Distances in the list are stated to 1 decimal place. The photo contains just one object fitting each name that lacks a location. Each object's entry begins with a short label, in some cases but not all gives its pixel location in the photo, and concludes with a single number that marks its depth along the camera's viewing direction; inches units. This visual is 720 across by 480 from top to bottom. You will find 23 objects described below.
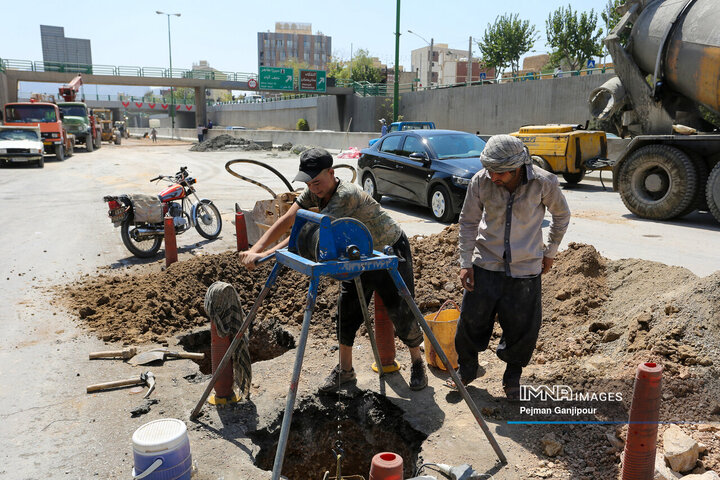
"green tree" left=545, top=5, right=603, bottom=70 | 1652.3
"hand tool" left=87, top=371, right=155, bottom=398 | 159.3
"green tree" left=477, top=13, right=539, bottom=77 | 1948.8
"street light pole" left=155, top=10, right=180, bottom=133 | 2283.1
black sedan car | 401.4
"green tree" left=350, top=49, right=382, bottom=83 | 2898.6
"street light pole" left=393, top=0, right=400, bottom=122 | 1020.2
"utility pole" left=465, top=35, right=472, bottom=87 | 2034.0
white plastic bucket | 108.2
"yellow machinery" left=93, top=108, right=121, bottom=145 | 1676.9
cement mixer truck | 350.9
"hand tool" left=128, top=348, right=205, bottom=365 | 181.5
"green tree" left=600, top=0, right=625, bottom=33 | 1304.1
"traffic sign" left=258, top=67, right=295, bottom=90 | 1889.8
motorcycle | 307.6
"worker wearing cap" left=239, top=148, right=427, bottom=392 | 138.0
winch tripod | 112.6
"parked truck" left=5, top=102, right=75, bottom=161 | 1001.5
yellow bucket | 169.6
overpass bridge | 1708.9
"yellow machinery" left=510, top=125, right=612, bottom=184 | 566.3
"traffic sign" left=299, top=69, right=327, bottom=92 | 1860.2
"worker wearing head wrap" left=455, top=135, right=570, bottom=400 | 136.6
